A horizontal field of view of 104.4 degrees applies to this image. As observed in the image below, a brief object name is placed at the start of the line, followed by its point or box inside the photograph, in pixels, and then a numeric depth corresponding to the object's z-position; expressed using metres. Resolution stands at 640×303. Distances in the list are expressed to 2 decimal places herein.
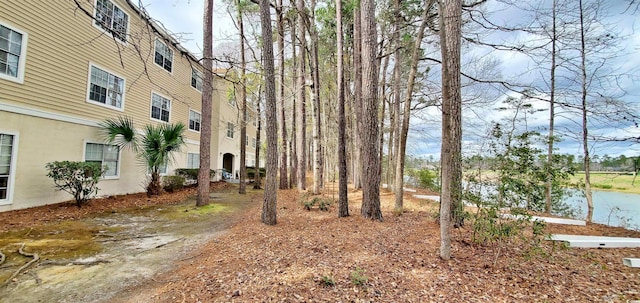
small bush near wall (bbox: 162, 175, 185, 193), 10.55
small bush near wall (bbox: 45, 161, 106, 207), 6.55
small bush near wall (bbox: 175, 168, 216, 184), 12.20
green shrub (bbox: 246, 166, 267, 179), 18.21
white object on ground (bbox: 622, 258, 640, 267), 3.61
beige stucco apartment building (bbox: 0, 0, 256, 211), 6.00
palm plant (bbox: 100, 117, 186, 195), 8.41
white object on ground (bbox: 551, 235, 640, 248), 4.49
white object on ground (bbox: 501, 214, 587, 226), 6.45
